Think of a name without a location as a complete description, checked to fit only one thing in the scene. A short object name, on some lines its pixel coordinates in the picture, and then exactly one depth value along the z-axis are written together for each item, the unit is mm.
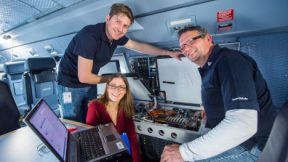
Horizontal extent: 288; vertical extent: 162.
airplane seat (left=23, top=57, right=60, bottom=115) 3212
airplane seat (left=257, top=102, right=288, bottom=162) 562
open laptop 887
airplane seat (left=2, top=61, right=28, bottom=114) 3691
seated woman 1672
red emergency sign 1475
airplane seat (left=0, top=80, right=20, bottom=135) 1774
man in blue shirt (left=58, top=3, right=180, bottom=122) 1566
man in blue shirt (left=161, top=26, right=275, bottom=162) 958
